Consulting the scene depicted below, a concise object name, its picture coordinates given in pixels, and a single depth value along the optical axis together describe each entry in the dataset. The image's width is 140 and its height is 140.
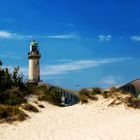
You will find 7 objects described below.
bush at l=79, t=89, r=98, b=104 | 30.58
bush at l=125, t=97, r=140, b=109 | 28.14
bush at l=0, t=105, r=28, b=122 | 24.30
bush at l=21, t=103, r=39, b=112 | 27.13
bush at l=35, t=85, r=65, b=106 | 33.69
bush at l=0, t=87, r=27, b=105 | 30.94
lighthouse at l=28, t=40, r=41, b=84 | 53.94
